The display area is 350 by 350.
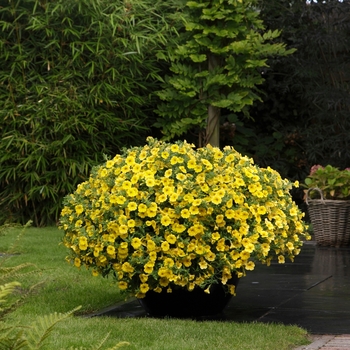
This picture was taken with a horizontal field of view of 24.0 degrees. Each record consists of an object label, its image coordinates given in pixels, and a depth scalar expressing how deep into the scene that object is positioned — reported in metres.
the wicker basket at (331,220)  9.06
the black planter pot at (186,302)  5.20
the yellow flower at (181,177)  5.09
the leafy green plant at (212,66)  10.80
